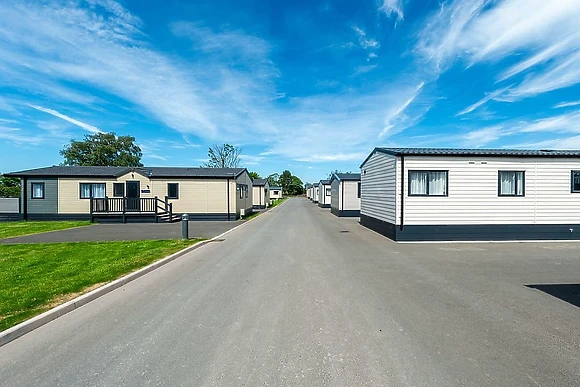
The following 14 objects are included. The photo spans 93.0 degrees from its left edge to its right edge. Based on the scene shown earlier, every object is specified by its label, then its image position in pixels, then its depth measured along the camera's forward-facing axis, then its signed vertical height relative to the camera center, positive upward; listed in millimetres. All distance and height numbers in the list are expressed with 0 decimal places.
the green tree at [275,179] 104250 +4527
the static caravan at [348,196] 24250 -492
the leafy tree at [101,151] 55688 +8064
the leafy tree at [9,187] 35969 +420
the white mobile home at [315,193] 49772 -474
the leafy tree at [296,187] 100250 +1243
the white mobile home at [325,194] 37125 -486
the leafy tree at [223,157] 57219 +6964
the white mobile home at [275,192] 63559 -387
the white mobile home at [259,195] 36594 -616
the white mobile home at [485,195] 11648 -188
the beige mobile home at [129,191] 20312 -62
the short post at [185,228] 11281 -1549
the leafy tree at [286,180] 100562 +3886
